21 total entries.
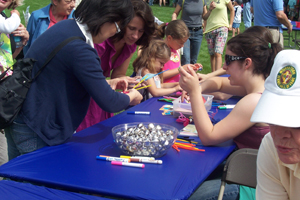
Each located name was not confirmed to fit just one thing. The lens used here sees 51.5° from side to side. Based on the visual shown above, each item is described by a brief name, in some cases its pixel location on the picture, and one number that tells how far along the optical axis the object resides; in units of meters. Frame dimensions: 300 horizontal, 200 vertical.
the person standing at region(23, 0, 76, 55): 3.03
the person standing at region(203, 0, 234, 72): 5.61
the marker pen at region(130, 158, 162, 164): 1.52
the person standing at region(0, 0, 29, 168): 2.08
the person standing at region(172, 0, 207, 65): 5.54
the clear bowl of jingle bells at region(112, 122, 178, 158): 1.54
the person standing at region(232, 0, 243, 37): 11.01
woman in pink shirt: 2.33
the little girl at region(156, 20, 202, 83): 3.70
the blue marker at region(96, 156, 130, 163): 1.52
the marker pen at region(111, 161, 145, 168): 1.48
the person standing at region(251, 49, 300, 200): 0.86
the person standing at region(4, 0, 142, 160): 1.56
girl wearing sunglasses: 1.72
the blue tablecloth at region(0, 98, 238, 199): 1.29
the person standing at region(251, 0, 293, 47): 4.91
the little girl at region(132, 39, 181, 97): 3.21
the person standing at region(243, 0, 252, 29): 10.88
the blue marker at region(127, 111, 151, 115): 2.36
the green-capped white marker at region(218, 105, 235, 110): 2.49
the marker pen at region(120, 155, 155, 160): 1.53
